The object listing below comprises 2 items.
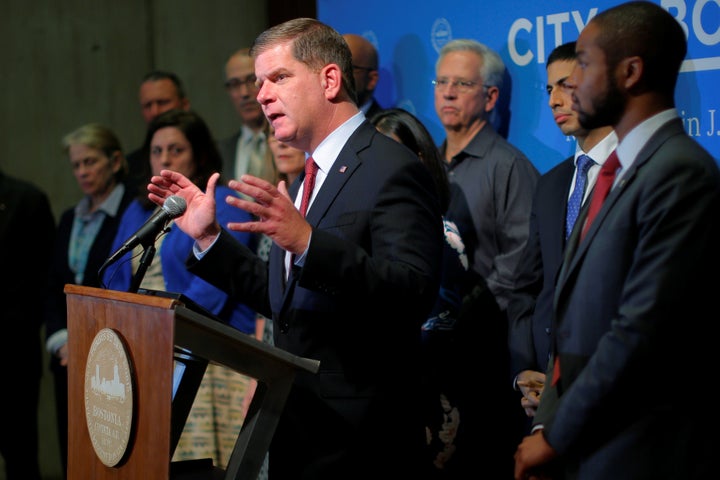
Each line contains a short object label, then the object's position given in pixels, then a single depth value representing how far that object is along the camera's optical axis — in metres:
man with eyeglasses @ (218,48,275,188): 5.02
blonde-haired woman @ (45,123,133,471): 4.77
